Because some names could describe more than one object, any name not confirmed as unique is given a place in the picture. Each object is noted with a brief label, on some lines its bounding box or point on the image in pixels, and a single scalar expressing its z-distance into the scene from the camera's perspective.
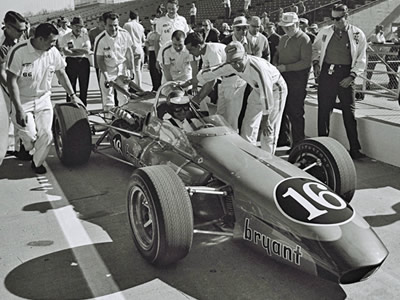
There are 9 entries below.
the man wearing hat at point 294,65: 6.36
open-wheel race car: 3.13
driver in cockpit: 4.64
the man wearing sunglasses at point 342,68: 6.16
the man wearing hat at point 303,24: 10.72
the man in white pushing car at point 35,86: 5.38
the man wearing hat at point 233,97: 5.91
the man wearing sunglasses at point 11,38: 5.72
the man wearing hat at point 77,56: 8.83
